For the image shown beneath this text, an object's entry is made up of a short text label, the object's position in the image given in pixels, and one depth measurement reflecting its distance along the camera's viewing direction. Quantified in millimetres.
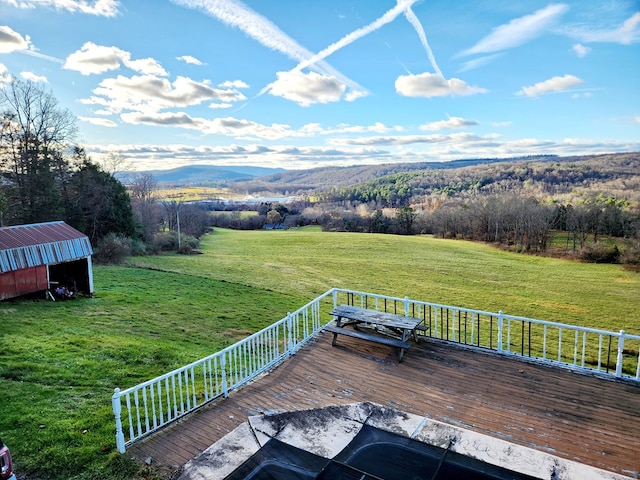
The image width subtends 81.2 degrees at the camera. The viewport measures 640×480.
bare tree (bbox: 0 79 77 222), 23906
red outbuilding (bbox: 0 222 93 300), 12758
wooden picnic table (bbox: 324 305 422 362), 7422
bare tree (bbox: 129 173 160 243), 37931
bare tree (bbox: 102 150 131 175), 33219
